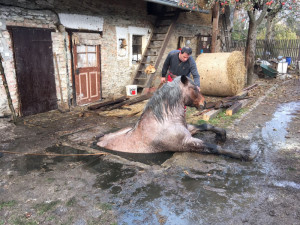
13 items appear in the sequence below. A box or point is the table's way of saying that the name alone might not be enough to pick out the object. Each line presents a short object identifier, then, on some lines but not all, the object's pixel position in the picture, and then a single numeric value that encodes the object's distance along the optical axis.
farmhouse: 6.72
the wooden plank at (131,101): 8.27
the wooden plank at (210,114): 6.70
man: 5.65
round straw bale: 9.12
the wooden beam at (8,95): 6.27
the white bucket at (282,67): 16.22
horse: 4.26
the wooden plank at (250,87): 10.50
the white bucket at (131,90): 10.15
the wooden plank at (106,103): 8.23
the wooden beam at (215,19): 11.06
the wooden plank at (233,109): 7.11
